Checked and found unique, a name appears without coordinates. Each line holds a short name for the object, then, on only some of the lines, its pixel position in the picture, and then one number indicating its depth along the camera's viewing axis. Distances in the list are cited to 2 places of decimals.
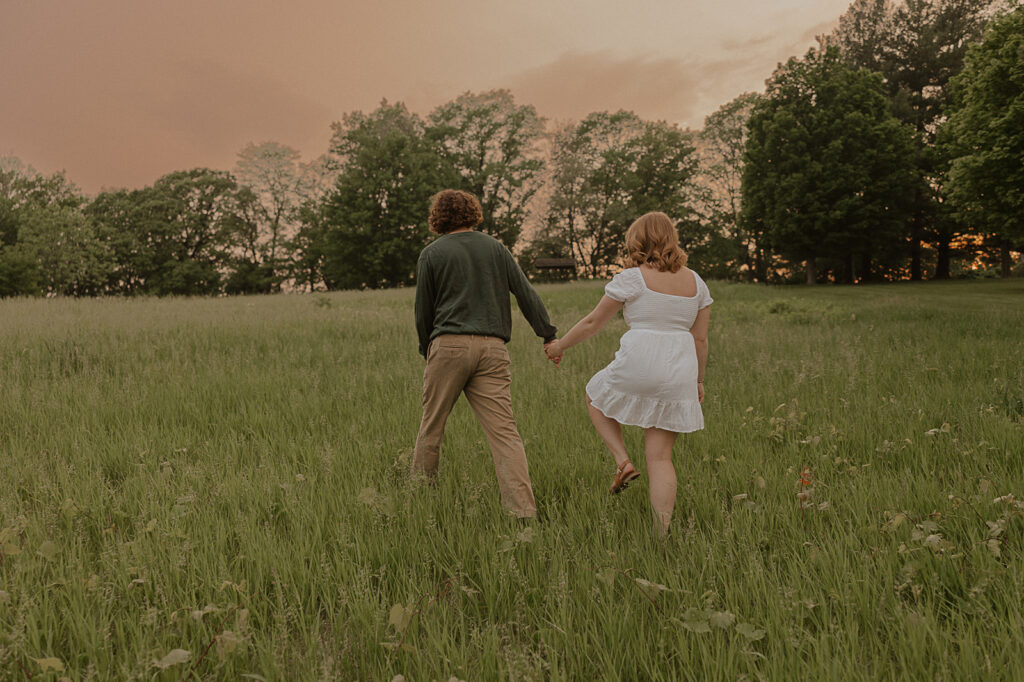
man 3.89
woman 3.52
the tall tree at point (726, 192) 50.19
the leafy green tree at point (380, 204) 48.59
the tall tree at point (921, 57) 41.59
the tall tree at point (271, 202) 54.31
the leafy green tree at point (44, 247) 44.09
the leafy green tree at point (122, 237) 51.38
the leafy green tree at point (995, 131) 17.61
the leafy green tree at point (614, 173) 54.12
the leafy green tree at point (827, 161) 36.28
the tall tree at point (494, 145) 52.50
